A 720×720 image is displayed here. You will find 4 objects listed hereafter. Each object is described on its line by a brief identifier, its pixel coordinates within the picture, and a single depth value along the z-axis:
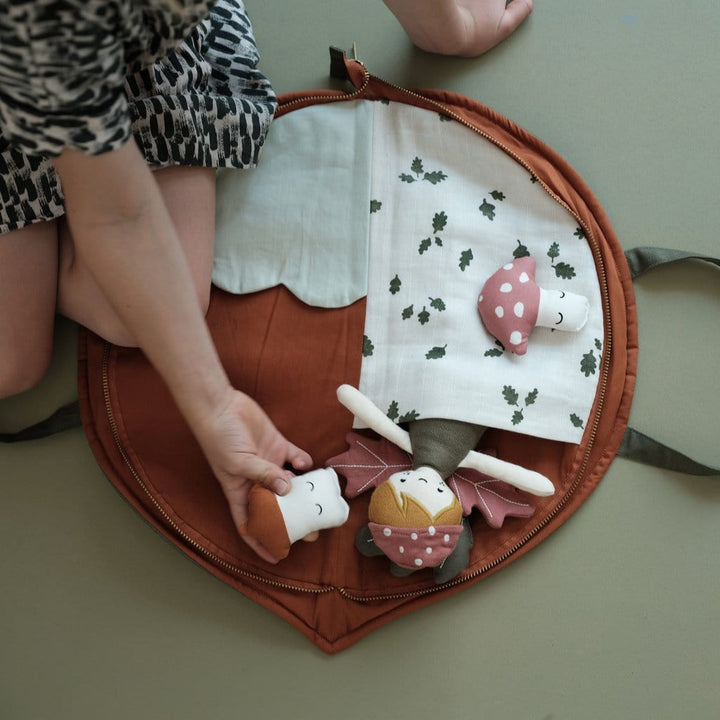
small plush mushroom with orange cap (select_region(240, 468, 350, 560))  0.93
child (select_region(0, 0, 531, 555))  0.58
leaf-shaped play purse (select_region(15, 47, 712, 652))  1.01
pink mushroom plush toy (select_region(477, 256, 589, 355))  0.98
